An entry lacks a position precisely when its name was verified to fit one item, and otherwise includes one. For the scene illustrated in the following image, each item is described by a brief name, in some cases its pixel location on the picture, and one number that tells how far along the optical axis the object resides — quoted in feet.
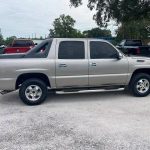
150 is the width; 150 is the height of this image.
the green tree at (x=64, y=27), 278.46
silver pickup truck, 26.32
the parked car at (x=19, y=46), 68.62
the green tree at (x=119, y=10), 74.74
